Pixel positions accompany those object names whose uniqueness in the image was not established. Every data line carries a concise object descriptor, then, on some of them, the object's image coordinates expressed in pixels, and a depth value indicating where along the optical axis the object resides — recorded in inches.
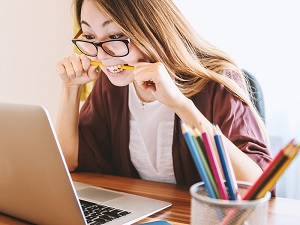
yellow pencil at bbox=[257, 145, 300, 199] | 16.6
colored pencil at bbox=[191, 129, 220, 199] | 19.3
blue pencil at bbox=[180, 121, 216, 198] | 19.0
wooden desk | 31.4
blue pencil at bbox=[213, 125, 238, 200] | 19.7
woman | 39.8
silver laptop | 25.7
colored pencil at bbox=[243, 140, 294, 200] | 16.7
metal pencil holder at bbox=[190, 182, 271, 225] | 18.8
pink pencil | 19.1
